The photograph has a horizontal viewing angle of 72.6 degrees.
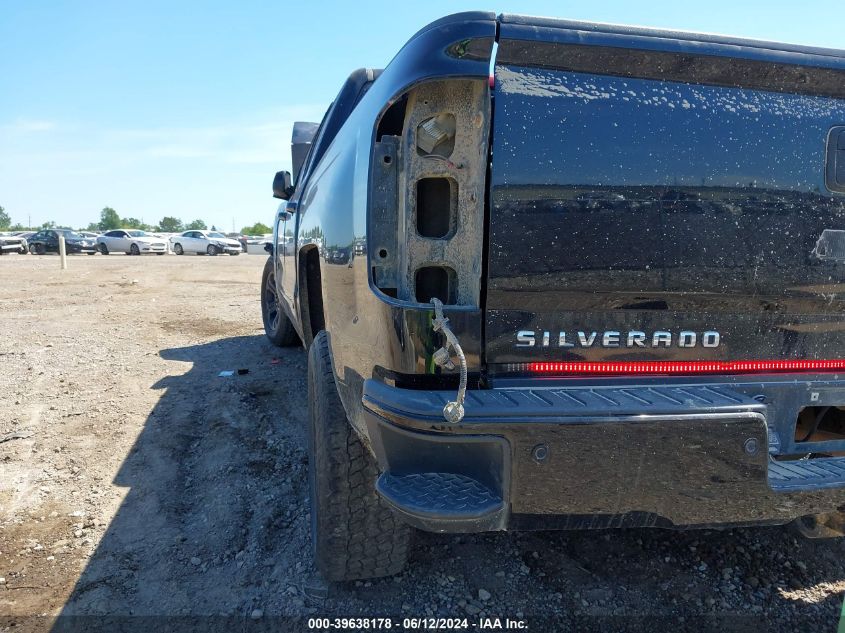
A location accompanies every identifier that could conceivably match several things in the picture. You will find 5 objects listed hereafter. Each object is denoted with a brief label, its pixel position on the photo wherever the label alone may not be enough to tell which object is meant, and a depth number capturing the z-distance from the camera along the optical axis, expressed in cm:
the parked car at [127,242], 3212
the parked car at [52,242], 3162
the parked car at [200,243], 3394
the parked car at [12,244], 3003
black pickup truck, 152
